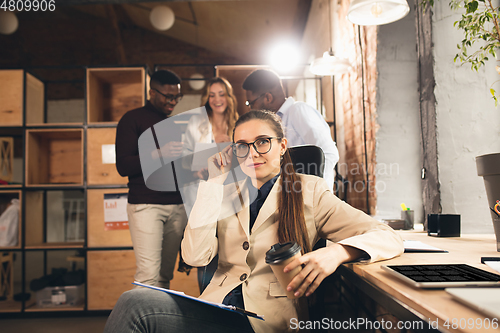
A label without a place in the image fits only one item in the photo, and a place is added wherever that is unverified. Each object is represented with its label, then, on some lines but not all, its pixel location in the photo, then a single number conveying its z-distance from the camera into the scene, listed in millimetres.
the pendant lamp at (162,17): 4730
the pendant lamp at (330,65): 2422
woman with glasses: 929
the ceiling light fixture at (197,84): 6466
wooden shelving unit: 2992
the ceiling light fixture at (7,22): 4758
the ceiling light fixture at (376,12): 1715
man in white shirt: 1816
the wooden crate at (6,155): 3391
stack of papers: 1061
